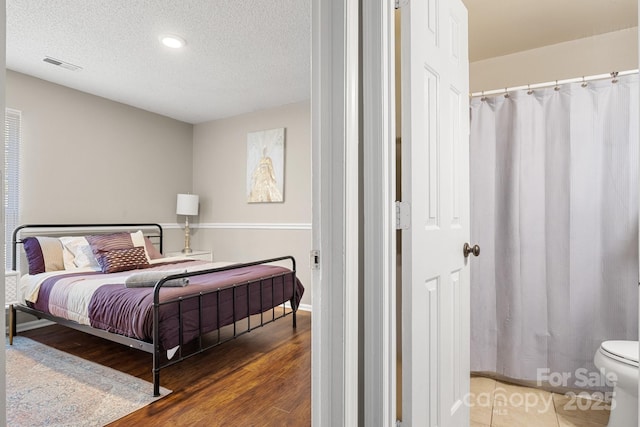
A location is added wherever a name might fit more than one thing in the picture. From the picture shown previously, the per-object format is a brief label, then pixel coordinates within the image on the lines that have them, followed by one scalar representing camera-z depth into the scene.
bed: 2.36
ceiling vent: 3.13
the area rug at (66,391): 2.00
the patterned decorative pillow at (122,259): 3.38
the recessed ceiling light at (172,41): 2.77
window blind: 3.33
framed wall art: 4.54
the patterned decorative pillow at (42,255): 3.27
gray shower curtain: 2.10
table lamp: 4.89
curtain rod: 2.09
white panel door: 1.29
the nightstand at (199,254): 4.75
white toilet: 1.60
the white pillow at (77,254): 3.45
